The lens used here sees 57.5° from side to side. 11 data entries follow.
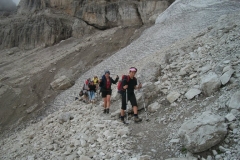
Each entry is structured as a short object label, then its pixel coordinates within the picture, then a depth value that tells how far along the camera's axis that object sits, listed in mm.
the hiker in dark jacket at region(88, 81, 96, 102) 10844
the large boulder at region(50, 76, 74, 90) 18566
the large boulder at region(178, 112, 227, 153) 4141
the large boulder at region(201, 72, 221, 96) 5836
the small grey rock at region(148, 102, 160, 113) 6938
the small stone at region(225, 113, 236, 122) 4348
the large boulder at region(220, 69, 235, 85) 5732
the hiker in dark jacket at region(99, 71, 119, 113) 8195
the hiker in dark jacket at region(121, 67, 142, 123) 6780
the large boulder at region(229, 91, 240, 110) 4520
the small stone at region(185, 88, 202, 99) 6339
